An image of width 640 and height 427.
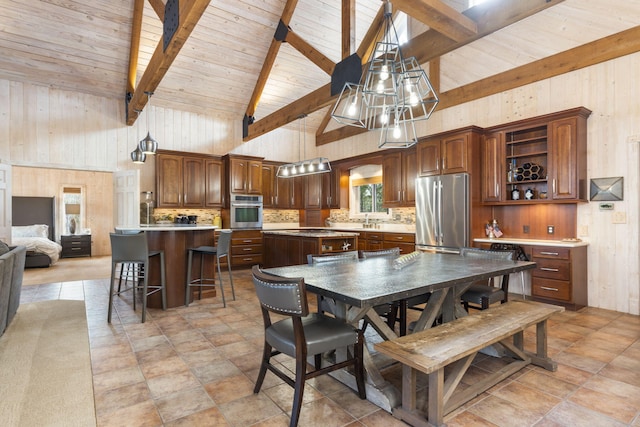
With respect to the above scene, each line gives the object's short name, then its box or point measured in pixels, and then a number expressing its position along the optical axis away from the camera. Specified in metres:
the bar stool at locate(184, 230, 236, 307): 4.42
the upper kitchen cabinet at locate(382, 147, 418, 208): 6.48
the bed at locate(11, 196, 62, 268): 7.85
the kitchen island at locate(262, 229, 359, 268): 5.85
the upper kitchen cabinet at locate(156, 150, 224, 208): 6.78
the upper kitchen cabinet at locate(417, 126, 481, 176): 5.25
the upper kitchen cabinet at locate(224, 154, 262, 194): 7.38
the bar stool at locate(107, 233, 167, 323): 3.76
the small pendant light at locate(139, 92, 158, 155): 5.20
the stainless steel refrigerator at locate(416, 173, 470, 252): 5.22
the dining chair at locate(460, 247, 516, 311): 3.18
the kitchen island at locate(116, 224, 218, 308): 4.36
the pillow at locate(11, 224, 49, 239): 8.95
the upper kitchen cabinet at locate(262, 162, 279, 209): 8.12
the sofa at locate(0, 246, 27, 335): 3.15
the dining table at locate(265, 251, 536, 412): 2.08
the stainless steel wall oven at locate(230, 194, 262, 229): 7.39
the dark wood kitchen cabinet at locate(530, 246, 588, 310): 4.23
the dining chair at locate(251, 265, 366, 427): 1.88
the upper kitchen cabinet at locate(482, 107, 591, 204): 4.35
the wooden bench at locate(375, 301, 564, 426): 1.89
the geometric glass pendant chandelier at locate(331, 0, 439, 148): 2.42
